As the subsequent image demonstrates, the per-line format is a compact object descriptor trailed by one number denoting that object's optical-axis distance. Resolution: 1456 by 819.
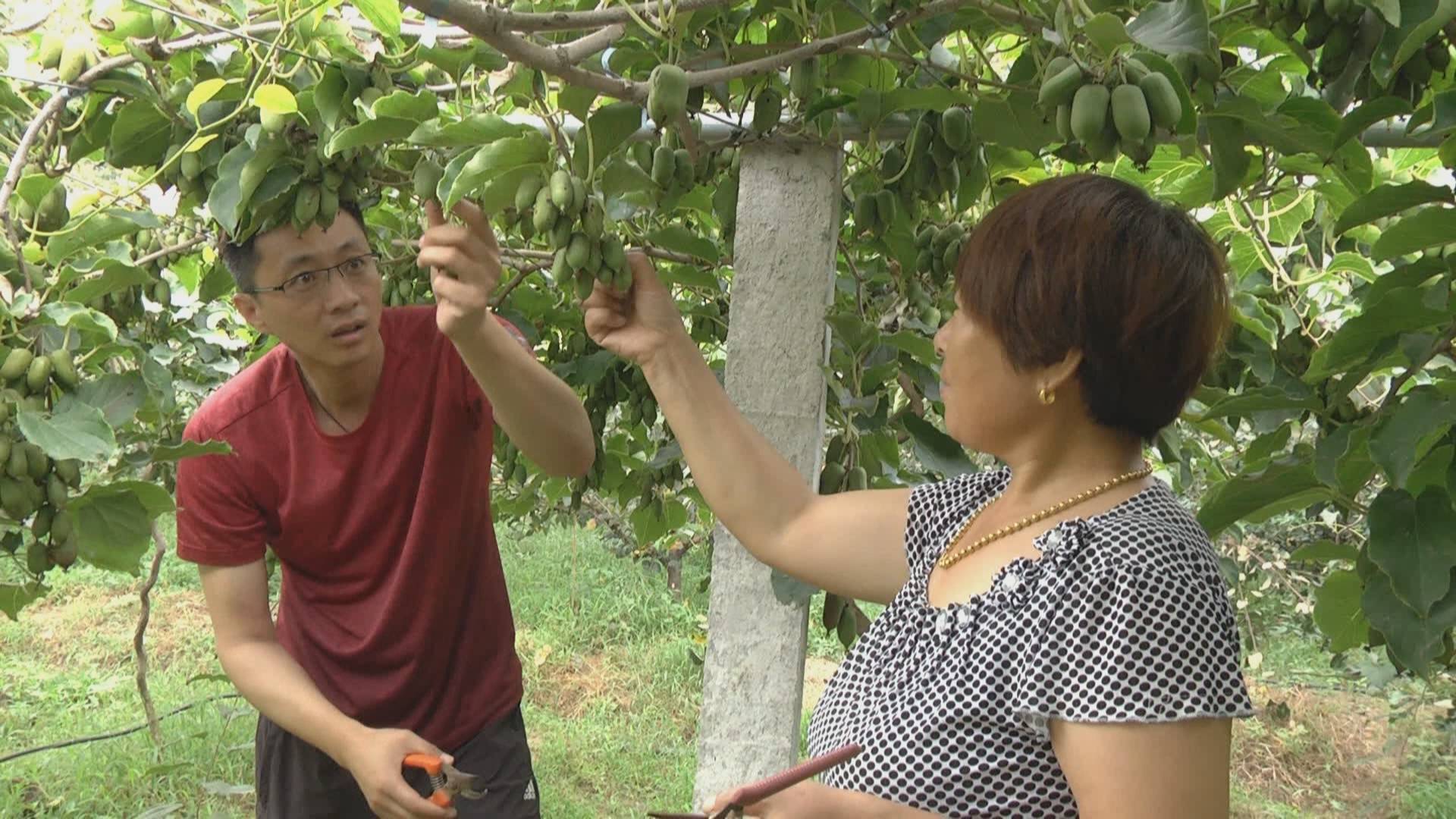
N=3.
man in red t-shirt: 1.86
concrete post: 2.11
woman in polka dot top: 1.15
